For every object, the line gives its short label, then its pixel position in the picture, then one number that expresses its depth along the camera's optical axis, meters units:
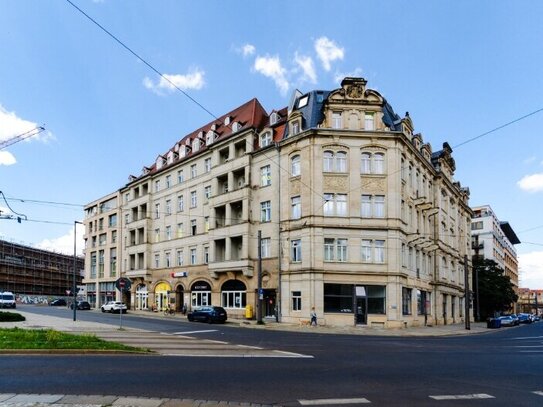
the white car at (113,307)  55.59
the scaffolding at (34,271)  105.50
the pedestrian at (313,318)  37.28
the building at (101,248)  73.93
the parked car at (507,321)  57.59
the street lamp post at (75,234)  39.88
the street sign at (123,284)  27.53
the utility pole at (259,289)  39.47
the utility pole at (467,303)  44.07
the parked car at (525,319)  76.12
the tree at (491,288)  72.12
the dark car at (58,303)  85.75
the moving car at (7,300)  60.02
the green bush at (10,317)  30.59
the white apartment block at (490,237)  101.62
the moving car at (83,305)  66.00
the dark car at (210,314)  39.94
